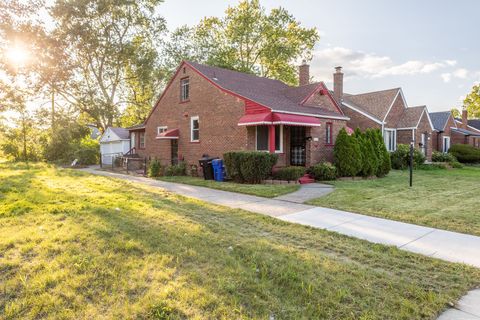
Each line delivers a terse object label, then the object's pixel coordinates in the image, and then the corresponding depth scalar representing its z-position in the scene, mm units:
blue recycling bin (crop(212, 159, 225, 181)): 13898
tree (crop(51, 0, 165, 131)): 28047
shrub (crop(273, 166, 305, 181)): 12906
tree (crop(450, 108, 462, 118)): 70500
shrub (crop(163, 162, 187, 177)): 17000
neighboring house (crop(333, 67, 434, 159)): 23062
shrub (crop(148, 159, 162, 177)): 16500
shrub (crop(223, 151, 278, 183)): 12438
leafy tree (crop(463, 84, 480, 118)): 51278
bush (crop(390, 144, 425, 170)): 21297
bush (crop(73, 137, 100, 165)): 27172
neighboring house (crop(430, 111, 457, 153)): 30062
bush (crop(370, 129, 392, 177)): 15564
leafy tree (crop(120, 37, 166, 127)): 32875
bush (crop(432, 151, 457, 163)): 25938
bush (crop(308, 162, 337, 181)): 14086
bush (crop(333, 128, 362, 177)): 14438
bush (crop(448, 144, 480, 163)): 28328
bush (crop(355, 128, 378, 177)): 14789
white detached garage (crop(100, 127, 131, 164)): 25844
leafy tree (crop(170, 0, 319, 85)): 33344
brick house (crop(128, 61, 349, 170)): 14078
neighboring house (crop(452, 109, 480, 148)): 33938
